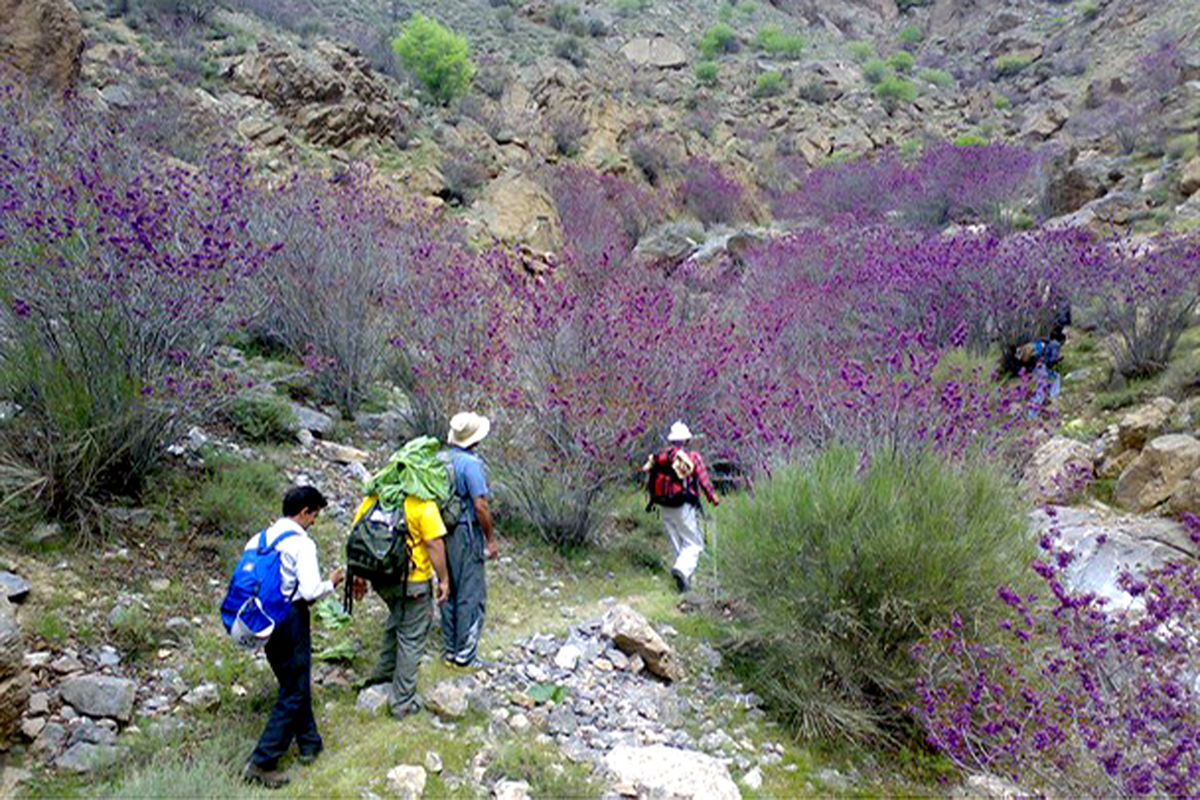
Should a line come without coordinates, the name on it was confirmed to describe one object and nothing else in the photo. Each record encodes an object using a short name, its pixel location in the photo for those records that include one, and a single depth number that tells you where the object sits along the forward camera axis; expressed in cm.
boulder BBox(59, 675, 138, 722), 382
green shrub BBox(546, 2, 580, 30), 3838
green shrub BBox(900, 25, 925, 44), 5144
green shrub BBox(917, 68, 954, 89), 4225
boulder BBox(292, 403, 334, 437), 770
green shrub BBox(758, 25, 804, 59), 4441
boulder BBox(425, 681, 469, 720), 417
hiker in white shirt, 359
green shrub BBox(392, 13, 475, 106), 2528
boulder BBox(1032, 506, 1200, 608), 540
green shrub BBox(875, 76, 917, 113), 3831
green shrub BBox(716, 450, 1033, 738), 450
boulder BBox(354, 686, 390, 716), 420
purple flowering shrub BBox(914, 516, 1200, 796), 269
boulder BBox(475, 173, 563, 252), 1767
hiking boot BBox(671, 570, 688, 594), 666
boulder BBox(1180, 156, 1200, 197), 1484
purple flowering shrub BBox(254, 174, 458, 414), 876
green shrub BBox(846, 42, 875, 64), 4672
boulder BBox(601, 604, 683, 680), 504
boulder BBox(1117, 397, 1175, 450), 732
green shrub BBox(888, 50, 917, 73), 4497
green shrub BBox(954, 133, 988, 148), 2985
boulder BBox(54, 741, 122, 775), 352
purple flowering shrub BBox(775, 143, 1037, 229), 1959
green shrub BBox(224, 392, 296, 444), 712
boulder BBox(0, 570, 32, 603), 411
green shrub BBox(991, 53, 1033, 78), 4097
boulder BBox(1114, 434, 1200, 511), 634
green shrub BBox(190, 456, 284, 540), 550
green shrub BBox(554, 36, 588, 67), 3444
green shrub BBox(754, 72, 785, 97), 3741
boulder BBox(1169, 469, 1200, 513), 591
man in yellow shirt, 418
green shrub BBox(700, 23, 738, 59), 4306
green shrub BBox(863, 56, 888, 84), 4147
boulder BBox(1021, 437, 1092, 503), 656
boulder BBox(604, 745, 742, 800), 362
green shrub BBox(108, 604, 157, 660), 427
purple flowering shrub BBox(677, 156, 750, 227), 2486
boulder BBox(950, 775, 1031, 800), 370
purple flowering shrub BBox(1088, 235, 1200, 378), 921
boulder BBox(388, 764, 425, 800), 349
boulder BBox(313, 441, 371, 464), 741
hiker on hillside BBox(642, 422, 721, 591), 663
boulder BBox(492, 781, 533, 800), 353
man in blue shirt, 465
